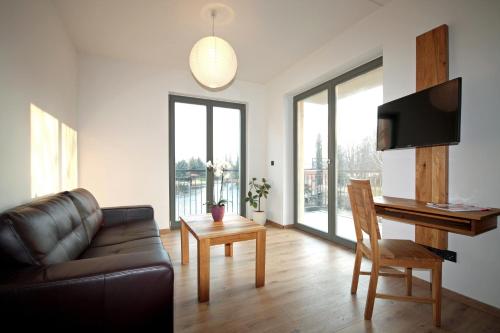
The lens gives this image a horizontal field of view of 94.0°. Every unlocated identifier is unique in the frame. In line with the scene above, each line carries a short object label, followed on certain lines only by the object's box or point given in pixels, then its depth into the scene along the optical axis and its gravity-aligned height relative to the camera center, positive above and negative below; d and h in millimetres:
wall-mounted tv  1634 +370
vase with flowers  2402 -445
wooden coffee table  1860 -624
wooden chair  1543 -623
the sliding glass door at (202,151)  4051 +251
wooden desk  1395 -368
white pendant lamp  2139 +971
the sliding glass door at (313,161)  3535 +52
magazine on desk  1537 -308
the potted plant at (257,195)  4273 -593
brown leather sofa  955 -521
